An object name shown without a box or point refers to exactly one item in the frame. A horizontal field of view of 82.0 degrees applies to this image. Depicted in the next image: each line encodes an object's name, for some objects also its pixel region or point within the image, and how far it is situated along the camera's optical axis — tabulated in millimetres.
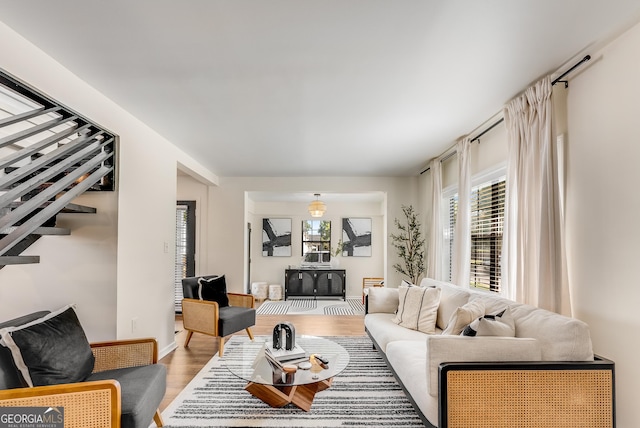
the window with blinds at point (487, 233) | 3852
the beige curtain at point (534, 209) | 2582
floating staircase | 1995
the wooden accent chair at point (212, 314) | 4129
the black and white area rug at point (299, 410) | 2549
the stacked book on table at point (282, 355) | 2789
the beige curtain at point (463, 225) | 4191
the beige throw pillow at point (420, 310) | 3510
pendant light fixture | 7395
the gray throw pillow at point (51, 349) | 1861
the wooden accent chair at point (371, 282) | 8312
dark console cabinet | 8492
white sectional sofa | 1943
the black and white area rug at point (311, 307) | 6832
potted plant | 6184
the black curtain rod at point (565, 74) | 2366
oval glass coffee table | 2549
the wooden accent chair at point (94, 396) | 1716
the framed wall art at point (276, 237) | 9109
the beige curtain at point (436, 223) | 5320
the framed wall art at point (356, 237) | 9086
